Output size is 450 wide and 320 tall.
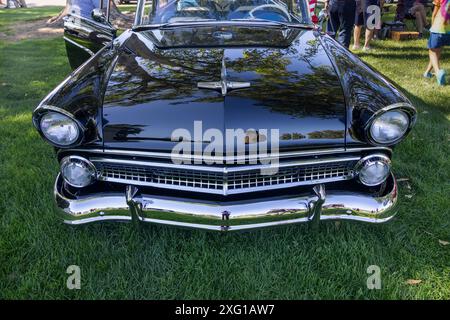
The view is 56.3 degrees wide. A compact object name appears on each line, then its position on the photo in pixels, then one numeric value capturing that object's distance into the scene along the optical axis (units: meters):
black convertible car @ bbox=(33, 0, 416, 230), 2.17
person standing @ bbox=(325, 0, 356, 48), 7.18
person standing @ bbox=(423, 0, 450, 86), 5.56
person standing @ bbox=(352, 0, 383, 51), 7.78
